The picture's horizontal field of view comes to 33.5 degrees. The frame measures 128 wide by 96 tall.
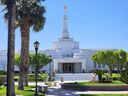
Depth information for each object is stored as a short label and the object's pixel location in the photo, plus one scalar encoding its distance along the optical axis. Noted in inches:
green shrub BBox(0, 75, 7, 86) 674.0
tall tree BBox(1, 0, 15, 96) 392.6
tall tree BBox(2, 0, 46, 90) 831.3
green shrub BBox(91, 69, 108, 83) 922.1
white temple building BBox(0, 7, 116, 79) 2330.2
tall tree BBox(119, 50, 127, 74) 1752.0
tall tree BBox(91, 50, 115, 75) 1720.0
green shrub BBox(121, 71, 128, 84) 579.5
